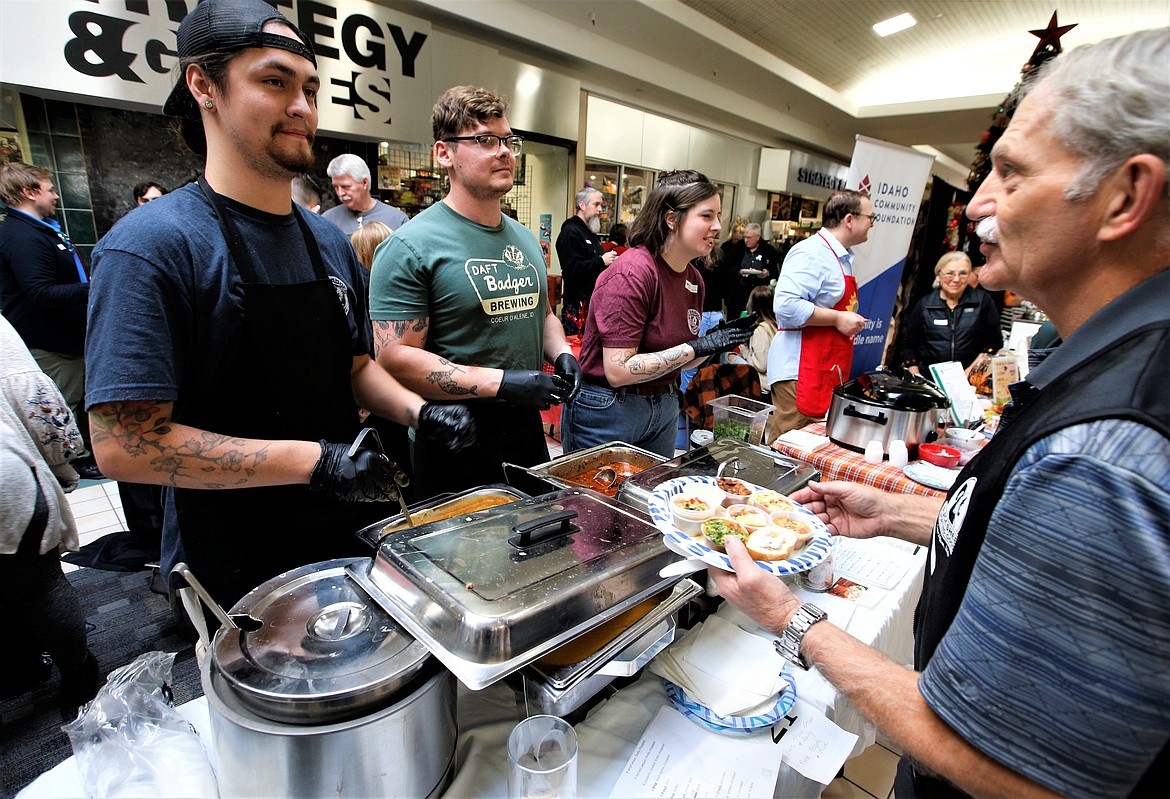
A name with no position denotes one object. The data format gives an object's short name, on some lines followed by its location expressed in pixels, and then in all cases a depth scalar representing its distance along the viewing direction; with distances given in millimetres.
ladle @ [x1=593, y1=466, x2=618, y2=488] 1727
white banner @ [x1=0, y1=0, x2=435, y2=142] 3430
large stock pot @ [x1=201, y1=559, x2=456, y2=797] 787
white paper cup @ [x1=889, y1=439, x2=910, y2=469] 2320
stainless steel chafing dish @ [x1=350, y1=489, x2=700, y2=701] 890
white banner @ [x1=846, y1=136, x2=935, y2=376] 4004
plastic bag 857
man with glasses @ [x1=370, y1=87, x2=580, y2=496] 1862
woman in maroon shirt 2379
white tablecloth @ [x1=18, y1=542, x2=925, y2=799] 964
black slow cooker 2359
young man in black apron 1141
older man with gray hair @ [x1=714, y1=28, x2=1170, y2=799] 603
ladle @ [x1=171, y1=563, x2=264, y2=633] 849
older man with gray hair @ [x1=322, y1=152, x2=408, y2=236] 4239
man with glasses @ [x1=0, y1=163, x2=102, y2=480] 3547
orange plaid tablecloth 2164
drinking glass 865
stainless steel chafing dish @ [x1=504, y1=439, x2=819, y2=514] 1574
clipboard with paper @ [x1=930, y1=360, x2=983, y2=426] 2719
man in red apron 3254
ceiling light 7764
